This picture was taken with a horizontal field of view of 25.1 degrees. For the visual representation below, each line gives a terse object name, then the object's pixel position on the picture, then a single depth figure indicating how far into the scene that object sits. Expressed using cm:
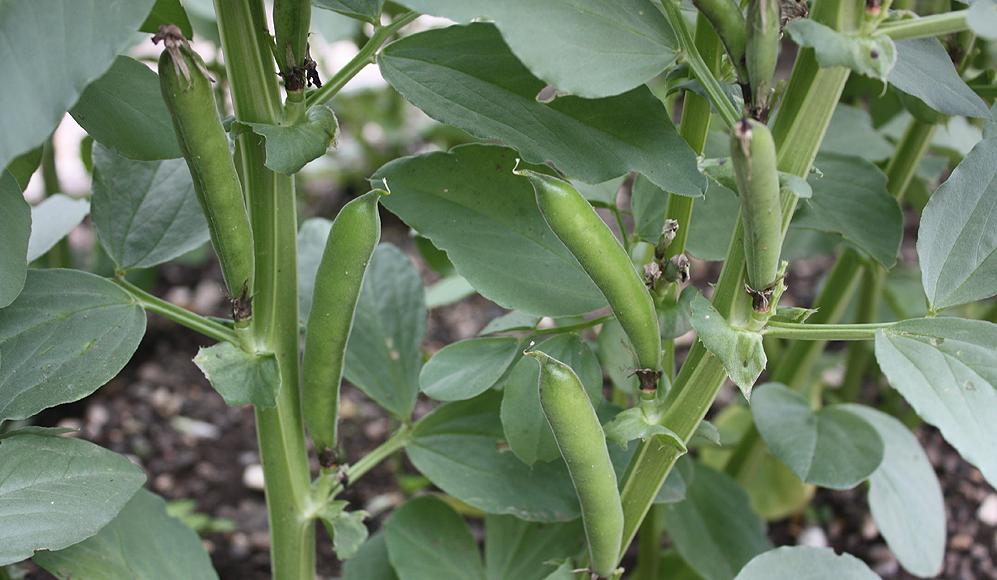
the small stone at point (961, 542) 111
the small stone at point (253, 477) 122
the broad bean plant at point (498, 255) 70
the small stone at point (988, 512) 115
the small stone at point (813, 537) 111
